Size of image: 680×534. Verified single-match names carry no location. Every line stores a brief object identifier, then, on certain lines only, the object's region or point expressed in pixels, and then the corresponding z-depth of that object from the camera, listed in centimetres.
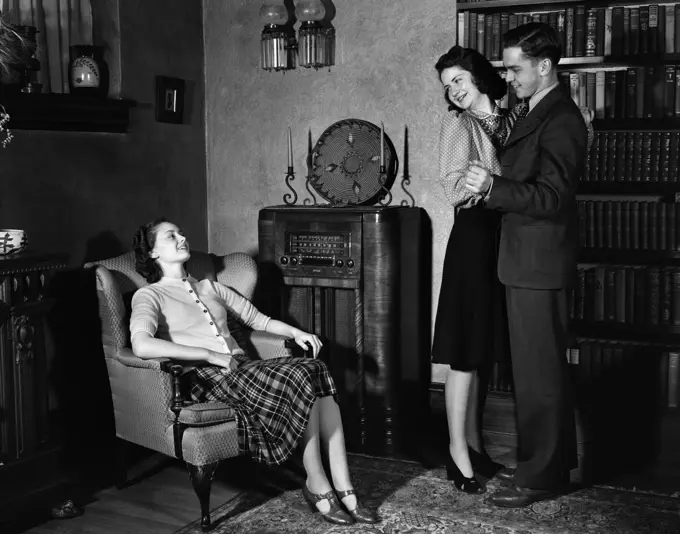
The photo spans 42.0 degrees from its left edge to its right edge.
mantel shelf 344
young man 306
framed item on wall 428
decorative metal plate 429
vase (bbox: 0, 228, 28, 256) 312
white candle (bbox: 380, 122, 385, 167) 414
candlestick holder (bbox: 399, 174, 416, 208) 429
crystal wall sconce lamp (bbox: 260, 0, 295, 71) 439
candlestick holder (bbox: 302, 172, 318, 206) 453
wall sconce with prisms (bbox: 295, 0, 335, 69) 431
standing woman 330
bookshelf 390
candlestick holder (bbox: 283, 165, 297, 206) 453
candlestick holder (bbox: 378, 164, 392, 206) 422
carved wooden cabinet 312
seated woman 314
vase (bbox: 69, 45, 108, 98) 372
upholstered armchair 313
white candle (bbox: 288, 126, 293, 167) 445
